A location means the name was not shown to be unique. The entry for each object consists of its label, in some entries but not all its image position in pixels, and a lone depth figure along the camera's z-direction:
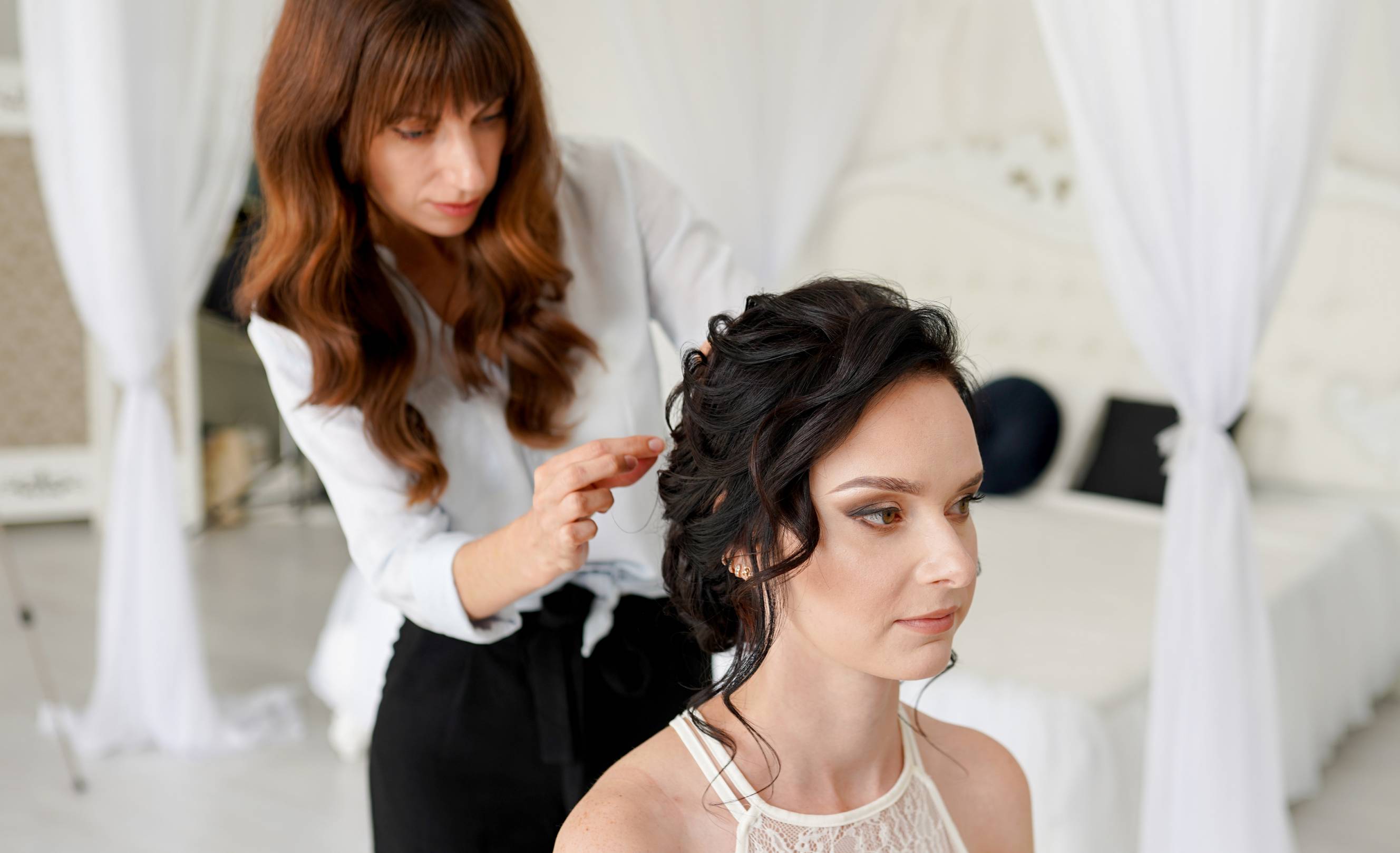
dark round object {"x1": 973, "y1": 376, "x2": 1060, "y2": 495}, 3.82
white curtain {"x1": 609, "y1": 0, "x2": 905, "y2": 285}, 2.98
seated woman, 1.01
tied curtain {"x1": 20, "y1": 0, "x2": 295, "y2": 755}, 2.95
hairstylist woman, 1.28
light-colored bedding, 2.22
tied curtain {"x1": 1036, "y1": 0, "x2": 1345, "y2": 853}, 1.79
